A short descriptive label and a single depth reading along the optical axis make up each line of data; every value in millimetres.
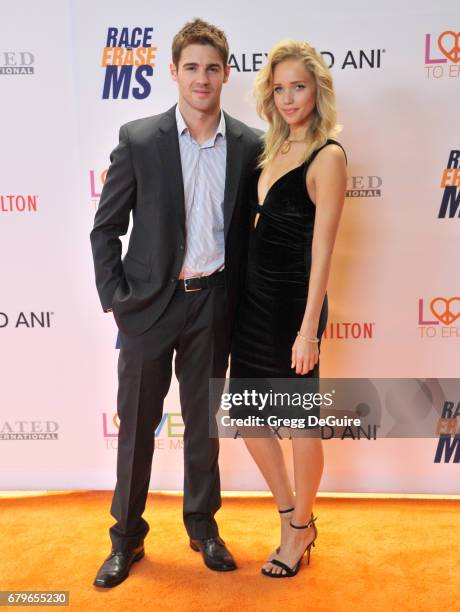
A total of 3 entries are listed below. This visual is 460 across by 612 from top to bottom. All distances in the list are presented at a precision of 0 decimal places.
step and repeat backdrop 2812
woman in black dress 2215
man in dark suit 2281
